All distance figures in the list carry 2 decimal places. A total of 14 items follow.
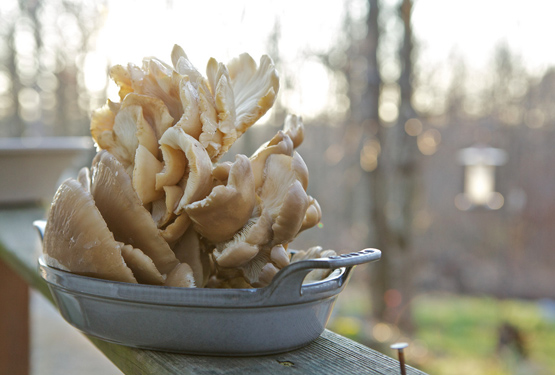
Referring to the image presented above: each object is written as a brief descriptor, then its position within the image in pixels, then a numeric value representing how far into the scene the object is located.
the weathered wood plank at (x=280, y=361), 0.48
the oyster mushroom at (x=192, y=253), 0.55
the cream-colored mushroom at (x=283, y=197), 0.49
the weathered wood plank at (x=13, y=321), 1.74
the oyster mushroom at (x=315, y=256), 0.57
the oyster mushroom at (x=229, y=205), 0.49
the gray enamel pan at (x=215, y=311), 0.47
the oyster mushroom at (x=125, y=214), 0.51
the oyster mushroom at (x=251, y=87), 0.57
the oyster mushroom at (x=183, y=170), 0.51
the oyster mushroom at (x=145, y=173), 0.53
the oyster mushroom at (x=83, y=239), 0.49
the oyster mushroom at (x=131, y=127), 0.55
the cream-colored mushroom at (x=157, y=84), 0.57
